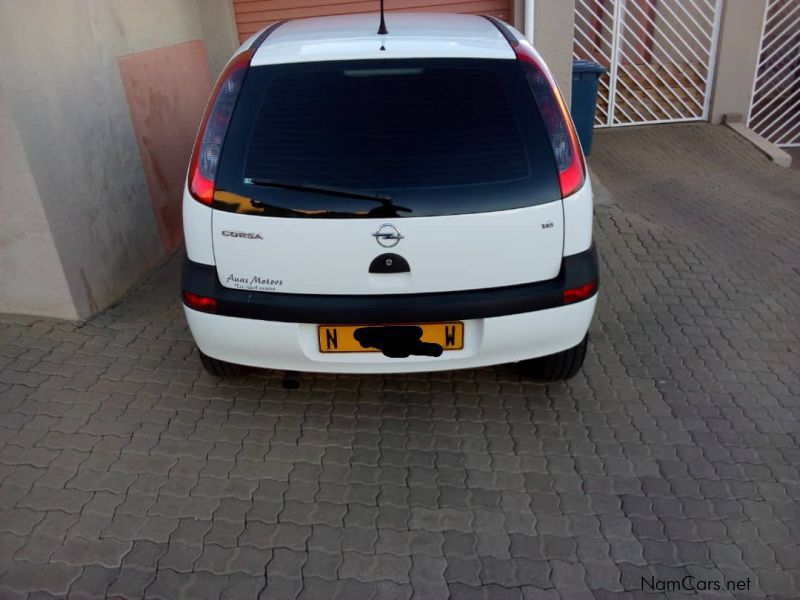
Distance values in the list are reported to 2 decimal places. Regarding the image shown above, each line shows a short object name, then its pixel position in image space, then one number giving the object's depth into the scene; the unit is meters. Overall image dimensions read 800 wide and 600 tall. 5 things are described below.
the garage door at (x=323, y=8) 5.90
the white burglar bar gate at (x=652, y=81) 8.02
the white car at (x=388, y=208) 2.55
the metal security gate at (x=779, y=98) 8.90
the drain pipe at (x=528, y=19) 5.63
